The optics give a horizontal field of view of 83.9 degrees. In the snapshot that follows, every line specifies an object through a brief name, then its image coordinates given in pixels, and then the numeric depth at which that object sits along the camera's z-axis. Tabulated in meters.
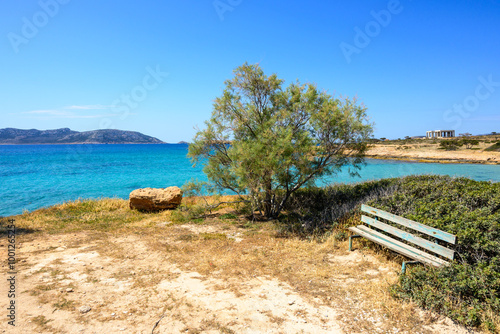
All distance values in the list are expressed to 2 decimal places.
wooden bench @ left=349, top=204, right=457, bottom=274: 5.14
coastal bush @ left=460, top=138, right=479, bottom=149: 47.83
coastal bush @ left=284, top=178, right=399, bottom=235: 9.55
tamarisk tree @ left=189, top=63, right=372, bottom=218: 9.59
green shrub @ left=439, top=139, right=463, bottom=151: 48.06
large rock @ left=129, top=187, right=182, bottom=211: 13.22
